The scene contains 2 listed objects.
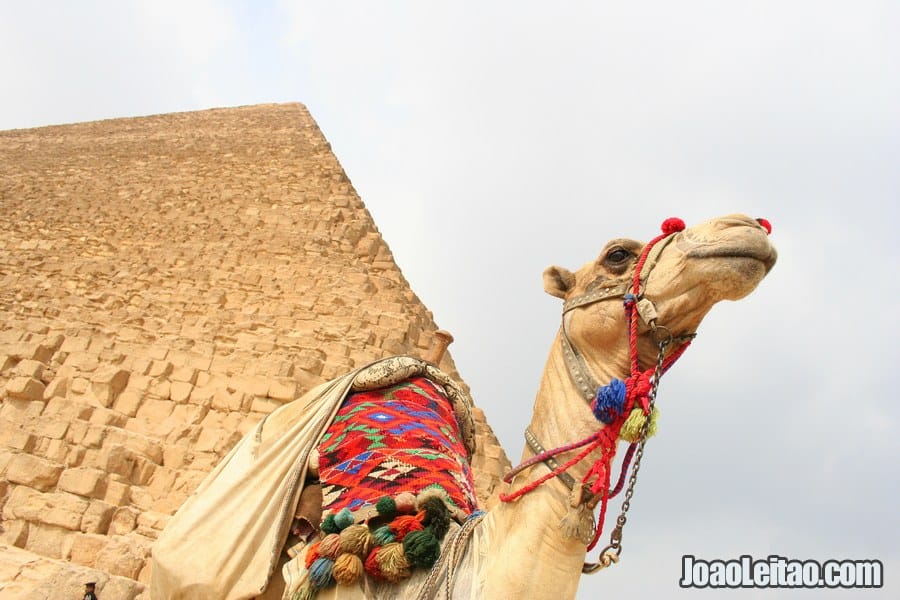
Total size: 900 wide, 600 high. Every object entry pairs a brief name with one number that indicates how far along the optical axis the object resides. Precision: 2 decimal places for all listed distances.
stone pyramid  6.02
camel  1.81
